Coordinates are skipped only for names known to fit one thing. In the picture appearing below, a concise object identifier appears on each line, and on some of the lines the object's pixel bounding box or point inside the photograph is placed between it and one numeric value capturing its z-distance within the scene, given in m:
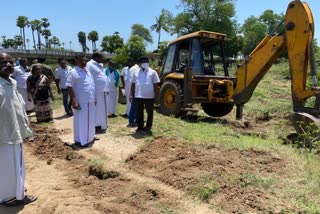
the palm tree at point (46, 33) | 60.54
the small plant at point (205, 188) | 2.82
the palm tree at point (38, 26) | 58.48
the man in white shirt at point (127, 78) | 6.51
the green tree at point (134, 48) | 32.64
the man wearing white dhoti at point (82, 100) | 4.39
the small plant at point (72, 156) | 4.12
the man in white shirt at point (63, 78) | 6.94
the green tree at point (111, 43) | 48.69
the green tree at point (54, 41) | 67.31
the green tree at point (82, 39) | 63.42
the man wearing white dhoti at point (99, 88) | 5.17
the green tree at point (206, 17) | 34.65
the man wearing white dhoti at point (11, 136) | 2.67
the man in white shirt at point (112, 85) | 6.70
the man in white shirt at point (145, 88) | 5.02
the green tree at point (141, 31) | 61.47
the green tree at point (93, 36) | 60.76
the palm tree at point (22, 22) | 56.26
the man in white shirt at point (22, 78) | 7.02
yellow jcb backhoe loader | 4.79
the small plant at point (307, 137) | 4.09
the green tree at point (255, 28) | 38.09
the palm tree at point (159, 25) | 46.87
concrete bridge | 35.64
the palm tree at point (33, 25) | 58.52
